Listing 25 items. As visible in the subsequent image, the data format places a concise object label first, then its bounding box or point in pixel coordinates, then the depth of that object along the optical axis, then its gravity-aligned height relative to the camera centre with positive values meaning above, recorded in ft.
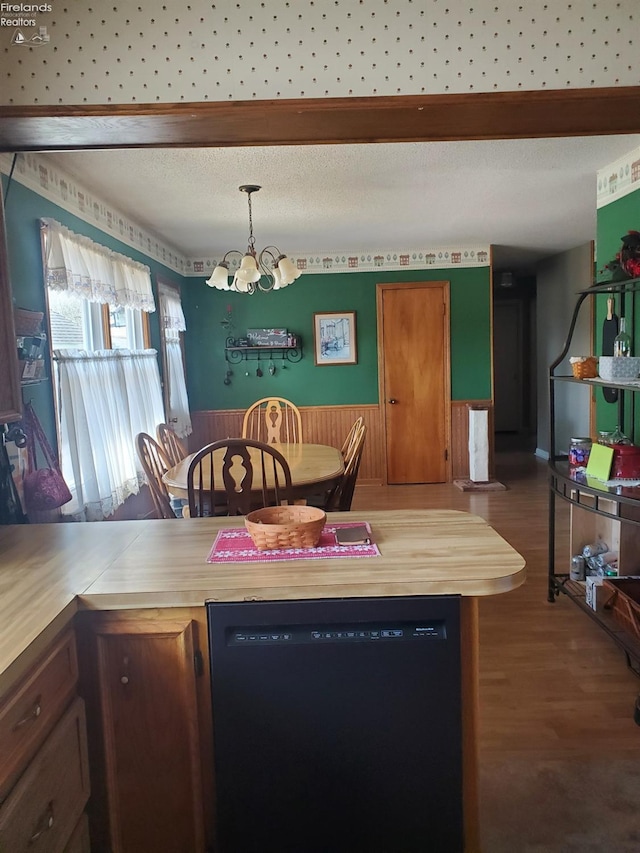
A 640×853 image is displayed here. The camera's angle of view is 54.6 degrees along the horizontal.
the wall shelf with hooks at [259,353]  20.51 +0.07
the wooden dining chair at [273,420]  19.95 -2.26
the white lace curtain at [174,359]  17.13 +0.01
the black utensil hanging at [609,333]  10.21 +0.11
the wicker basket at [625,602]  8.04 -3.58
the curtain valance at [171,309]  16.92 +1.43
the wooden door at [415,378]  20.24 -0.96
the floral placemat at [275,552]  5.08 -1.65
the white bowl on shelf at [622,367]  8.43 -0.39
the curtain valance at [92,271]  9.53 +1.66
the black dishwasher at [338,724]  4.42 -2.67
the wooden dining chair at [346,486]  10.44 -2.28
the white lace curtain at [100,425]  10.07 -1.14
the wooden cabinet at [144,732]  4.52 -2.71
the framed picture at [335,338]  20.44 +0.49
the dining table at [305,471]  9.86 -2.00
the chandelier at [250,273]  11.63 +1.59
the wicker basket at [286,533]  5.24 -1.50
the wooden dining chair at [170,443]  13.21 -1.77
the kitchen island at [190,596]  4.42 -1.67
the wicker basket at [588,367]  9.46 -0.40
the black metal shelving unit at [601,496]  7.91 -2.04
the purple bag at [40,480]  8.14 -1.50
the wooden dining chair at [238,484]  7.96 -1.95
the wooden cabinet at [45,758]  3.54 -2.42
